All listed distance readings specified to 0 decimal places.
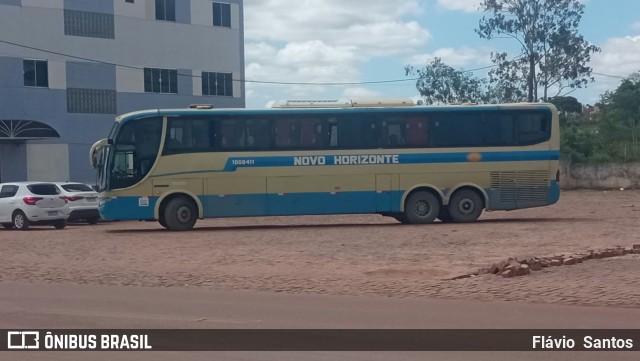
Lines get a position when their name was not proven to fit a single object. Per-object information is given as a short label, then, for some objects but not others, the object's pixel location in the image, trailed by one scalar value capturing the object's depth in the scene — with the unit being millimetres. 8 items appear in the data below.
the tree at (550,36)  55906
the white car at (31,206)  28344
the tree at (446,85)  62781
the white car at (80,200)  29625
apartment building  44594
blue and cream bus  25672
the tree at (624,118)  49344
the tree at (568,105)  66125
